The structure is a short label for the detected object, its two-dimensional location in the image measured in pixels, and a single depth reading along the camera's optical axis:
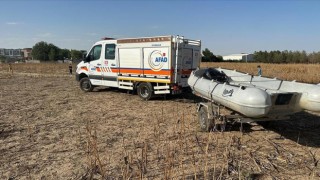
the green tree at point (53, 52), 103.80
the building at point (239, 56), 103.61
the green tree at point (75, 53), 100.75
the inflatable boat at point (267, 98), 4.46
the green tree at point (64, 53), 107.48
